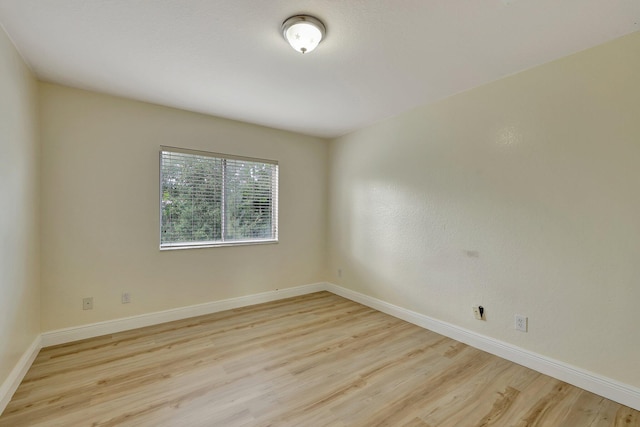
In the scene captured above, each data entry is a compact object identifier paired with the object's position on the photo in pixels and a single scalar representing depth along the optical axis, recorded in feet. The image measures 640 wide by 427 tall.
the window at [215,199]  10.34
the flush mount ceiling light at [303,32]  5.46
